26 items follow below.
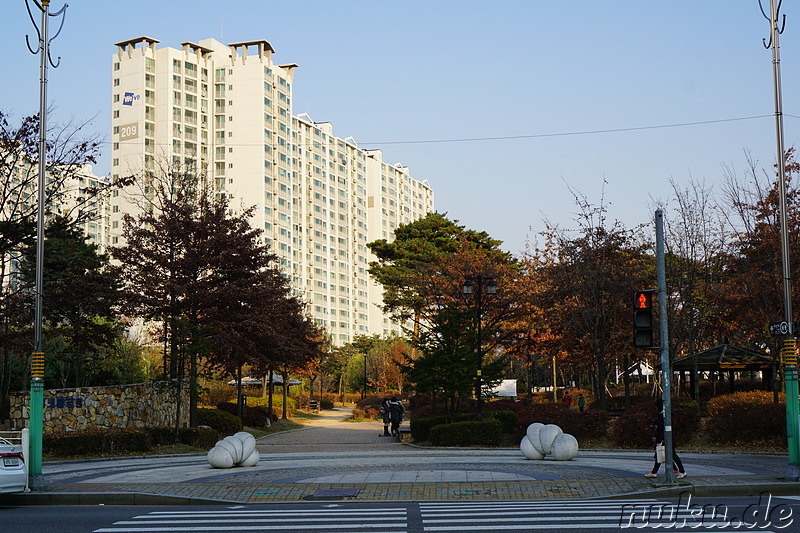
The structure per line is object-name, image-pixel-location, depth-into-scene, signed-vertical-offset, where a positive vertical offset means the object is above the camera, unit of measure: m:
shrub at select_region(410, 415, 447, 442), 34.97 -3.39
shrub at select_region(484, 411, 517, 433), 32.84 -3.04
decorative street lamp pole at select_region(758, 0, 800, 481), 17.64 +0.88
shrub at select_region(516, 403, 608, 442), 30.39 -2.86
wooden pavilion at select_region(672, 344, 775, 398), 37.78 -0.98
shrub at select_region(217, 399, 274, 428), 46.44 -3.80
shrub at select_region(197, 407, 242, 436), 38.16 -3.34
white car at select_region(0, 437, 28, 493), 15.81 -2.25
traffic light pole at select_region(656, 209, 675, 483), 16.30 -0.36
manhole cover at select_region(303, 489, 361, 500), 16.39 -2.91
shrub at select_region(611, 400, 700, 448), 28.48 -2.93
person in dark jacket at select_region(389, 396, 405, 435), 40.03 -3.35
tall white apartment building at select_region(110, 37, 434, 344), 128.25 +33.27
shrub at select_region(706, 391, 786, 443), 26.69 -2.64
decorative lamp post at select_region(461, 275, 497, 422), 33.59 +1.26
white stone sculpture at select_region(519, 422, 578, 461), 23.06 -2.79
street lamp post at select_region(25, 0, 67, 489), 17.91 +0.44
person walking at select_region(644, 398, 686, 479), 17.50 -2.12
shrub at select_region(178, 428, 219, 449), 32.81 -3.49
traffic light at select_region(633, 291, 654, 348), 16.42 +0.44
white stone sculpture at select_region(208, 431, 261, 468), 22.19 -2.79
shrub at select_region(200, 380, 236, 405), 58.50 -3.37
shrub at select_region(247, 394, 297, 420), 58.63 -4.30
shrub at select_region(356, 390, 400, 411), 68.86 -4.94
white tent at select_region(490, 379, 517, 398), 63.46 -3.55
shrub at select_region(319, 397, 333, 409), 81.74 -5.71
